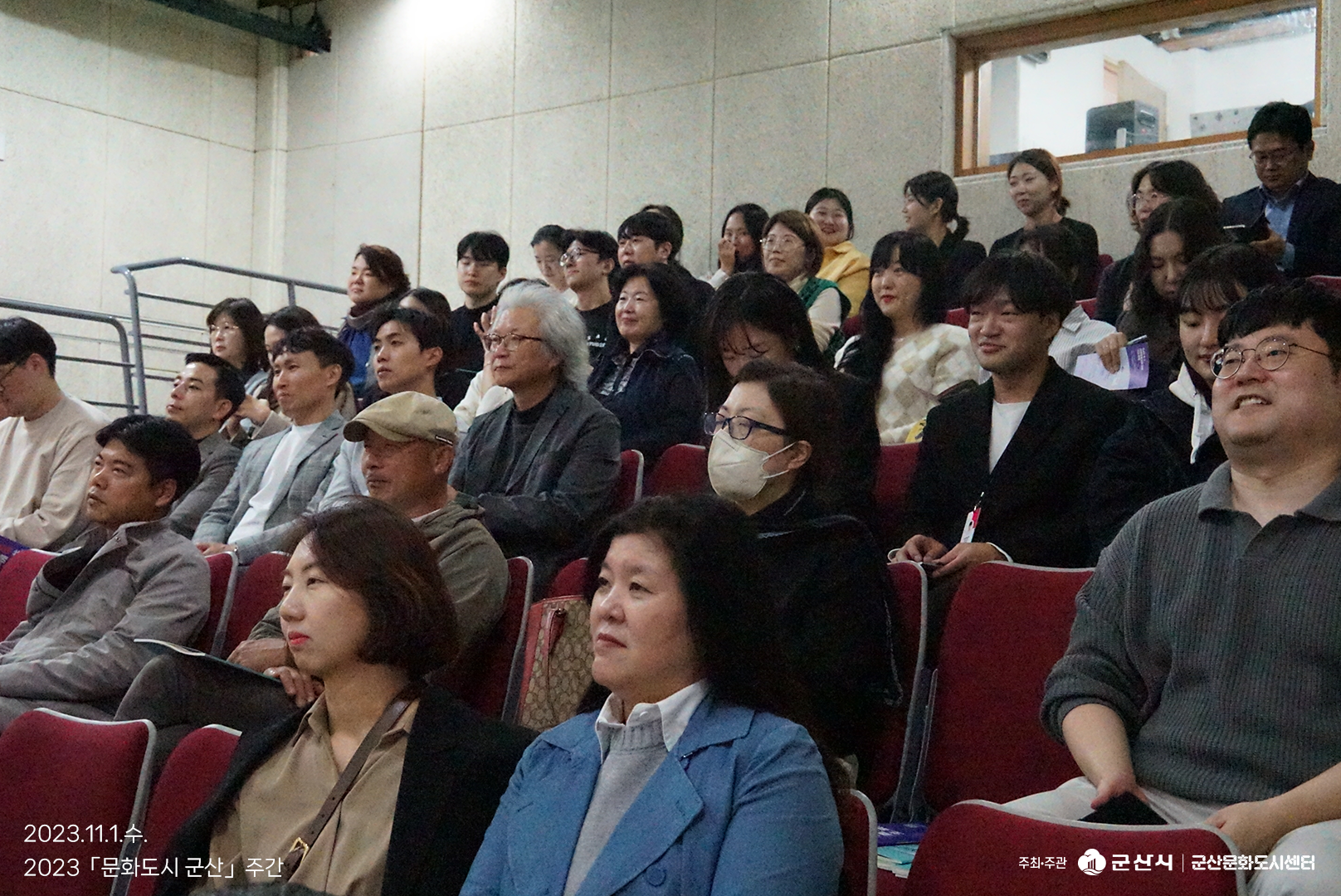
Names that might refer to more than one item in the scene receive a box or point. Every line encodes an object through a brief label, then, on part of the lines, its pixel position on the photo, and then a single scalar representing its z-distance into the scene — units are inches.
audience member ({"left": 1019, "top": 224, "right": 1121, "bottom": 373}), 141.0
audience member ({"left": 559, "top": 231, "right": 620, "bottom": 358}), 193.6
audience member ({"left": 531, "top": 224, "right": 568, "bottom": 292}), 235.6
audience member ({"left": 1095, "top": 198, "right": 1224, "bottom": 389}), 127.6
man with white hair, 119.4
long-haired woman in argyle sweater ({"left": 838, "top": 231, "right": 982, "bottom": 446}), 146.6
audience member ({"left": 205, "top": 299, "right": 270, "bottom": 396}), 205.5
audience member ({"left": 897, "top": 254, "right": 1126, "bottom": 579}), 103.5
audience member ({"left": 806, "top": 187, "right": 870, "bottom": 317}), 211.2
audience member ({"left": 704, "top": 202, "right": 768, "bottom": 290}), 219.1
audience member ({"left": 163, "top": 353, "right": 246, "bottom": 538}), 157.3
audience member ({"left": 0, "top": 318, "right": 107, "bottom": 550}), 148.9
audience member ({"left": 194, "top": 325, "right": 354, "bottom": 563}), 140.7
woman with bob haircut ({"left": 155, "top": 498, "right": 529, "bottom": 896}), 66.1
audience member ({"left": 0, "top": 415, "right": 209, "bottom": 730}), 101.1
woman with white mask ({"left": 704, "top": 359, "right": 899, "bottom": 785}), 77.8
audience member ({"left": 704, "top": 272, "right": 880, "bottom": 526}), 119.0
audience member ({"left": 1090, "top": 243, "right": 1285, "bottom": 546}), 91.5
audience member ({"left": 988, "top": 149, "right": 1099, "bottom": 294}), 199.3
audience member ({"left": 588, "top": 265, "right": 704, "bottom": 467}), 149.9
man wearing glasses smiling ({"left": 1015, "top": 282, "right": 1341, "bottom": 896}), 60.8
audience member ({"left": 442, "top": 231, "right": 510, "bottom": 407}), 207.3
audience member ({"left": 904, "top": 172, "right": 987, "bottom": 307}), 207.5
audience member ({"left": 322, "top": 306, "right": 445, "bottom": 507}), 150.2
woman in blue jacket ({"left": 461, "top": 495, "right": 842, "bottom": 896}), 55.2
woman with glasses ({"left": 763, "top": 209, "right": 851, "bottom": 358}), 188.5
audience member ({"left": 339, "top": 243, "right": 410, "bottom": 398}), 213.5
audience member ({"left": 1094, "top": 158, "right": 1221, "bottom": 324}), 158.7
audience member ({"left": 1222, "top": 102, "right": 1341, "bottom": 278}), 164.2
